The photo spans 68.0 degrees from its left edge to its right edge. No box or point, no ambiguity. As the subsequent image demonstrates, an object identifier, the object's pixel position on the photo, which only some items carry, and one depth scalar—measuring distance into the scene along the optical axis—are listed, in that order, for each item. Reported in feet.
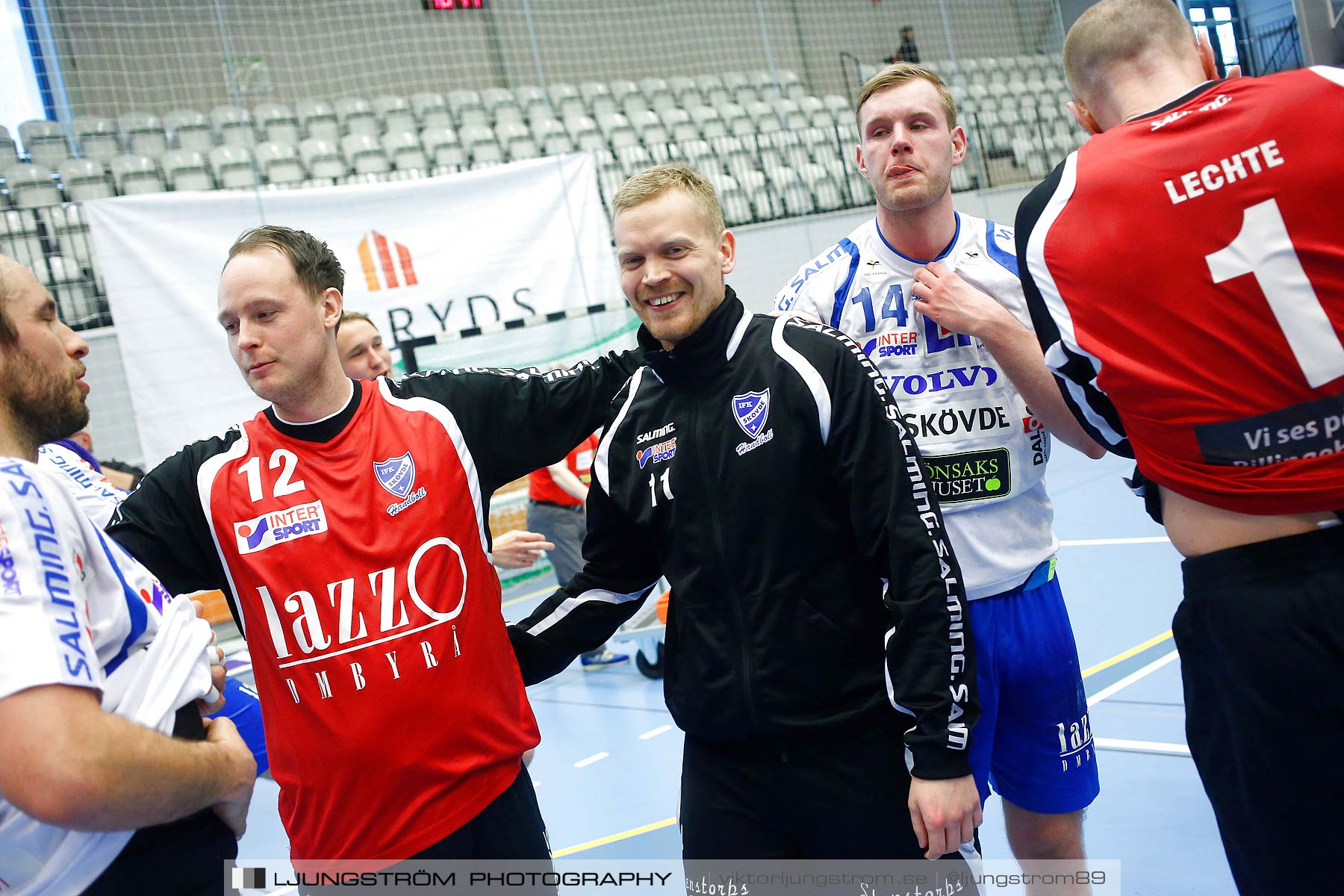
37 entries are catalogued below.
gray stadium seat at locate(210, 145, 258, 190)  30.99
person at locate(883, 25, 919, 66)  46.70
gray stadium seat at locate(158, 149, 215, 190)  30.40
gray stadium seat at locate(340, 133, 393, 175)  33.01
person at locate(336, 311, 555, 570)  11.71
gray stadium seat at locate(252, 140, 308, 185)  31.89
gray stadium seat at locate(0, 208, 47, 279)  25.70
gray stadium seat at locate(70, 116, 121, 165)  29.86
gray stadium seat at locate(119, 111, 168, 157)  31.37
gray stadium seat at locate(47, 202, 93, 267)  26.11
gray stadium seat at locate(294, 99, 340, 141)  34.71
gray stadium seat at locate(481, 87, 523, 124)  37.88
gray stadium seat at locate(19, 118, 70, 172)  28.55
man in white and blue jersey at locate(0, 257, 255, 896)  3.95
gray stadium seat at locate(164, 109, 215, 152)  32.45
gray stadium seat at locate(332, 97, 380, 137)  35.22
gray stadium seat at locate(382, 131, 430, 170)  33.86
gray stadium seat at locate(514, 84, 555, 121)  38.75
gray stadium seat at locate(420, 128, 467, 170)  34.60
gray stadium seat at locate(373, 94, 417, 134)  36.04
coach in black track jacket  6.02
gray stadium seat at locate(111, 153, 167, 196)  29.43
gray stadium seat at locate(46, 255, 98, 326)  25.84
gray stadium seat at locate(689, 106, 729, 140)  40.34
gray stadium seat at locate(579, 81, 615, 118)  40.14
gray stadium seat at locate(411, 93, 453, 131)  36.81
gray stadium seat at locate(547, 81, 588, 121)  39.17
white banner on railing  24.03
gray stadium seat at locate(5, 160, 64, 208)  26.86
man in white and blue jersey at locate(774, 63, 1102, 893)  7.93
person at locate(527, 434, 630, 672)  19.60
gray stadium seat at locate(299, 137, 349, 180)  32.40
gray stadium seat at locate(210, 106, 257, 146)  32.96
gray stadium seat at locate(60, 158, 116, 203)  27.99
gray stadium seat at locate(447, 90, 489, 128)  37.55
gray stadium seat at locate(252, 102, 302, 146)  34.01
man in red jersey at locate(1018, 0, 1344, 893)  5.24
